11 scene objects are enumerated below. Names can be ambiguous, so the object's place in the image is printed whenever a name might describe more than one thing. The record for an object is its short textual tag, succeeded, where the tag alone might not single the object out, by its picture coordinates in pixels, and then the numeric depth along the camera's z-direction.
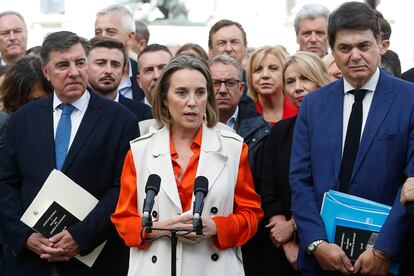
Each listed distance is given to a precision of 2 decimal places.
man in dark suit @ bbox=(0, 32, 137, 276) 10.79
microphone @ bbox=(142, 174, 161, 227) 8.71
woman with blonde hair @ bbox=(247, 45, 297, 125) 13.02
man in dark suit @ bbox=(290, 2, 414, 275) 9.50
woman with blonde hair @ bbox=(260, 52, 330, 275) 10.58
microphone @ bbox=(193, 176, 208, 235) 8.68
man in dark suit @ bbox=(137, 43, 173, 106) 14.36
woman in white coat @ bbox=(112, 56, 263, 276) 9.61
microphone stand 8.73
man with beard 13.53
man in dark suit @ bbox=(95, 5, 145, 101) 16.73
